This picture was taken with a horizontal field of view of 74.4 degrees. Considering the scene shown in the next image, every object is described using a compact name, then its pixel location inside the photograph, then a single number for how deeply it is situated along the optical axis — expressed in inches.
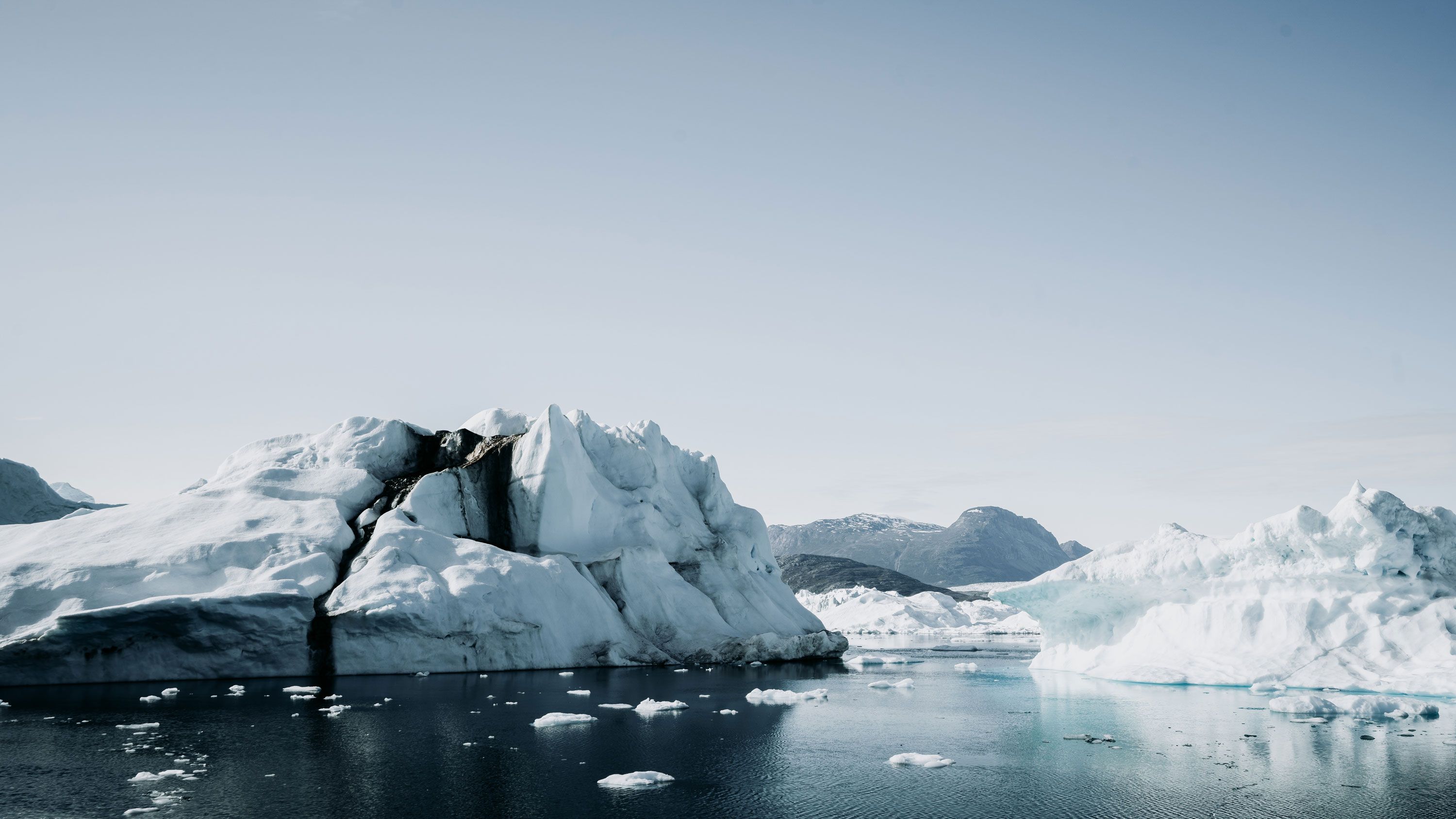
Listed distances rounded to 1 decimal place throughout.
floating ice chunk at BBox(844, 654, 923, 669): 1765.5
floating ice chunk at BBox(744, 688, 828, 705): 1098.1
